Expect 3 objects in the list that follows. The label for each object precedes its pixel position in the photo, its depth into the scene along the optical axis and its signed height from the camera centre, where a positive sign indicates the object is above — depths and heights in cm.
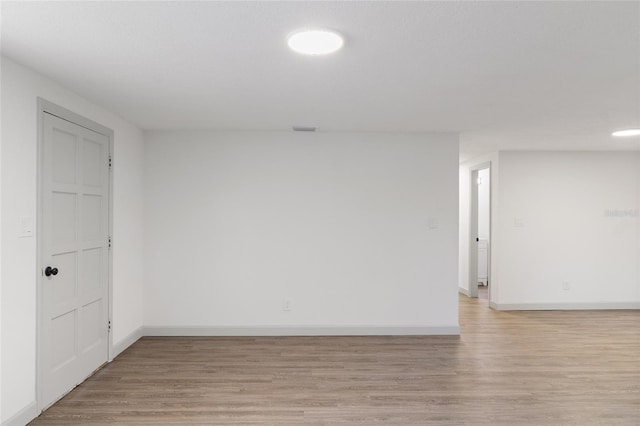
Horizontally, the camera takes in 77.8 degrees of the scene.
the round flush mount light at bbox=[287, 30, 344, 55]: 207 +93
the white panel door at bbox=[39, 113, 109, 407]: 280 -36
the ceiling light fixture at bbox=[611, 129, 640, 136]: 452 +97
